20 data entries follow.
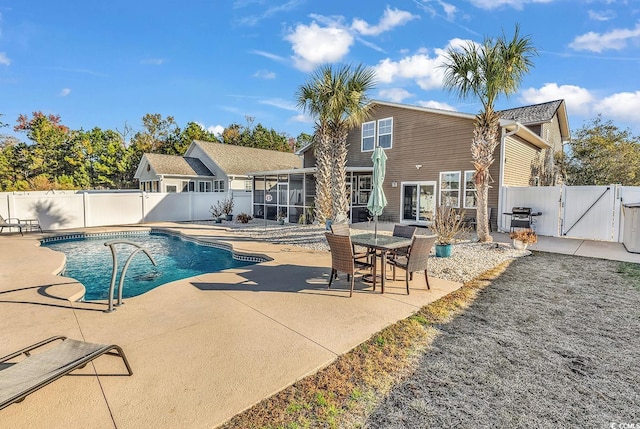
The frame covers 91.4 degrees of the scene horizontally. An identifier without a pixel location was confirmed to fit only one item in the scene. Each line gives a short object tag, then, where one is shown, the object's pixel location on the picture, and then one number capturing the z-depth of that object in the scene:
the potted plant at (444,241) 8.40
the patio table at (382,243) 5.44
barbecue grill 11.63
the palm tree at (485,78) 9.63
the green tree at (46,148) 31.23
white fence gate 10.59
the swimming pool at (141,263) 7.43
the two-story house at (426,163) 13.73
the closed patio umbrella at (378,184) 7.07
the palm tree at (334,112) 12.05
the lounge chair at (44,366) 2.18
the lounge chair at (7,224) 12.41
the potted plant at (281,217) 17.47
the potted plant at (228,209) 18.95
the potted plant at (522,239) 9.36
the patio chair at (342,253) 5.06
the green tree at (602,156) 18.62
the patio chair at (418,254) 5.20
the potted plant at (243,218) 17.84
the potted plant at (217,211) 18.52
